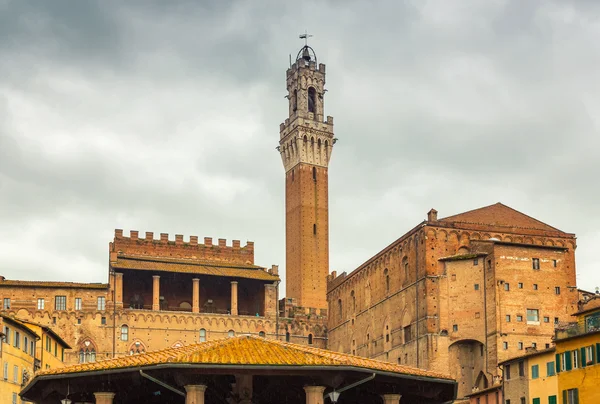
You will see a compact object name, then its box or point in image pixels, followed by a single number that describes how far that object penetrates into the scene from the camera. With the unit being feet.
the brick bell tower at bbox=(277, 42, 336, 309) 307.17
